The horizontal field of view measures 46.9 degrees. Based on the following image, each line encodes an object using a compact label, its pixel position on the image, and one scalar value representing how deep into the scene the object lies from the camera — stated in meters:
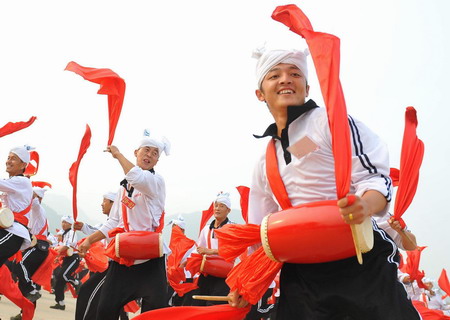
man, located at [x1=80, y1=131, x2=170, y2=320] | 4.60
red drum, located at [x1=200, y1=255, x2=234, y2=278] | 6.51
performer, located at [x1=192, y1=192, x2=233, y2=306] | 6.52
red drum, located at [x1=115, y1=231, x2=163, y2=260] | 4.77
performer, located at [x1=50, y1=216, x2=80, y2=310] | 11.11
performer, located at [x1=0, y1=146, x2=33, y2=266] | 5.32
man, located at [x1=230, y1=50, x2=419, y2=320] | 2.10
